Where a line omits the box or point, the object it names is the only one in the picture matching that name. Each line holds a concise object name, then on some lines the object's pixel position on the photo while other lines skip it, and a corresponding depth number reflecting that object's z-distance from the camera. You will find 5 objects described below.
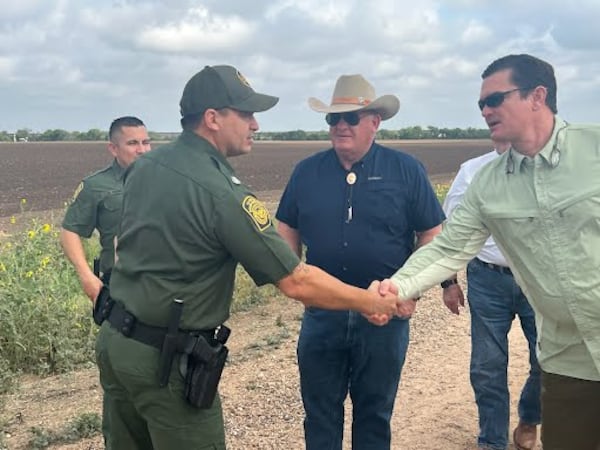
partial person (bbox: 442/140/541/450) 4.51
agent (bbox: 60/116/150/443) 5.18
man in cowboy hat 3.83
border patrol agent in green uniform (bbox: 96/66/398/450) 2.77
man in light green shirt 2.81
